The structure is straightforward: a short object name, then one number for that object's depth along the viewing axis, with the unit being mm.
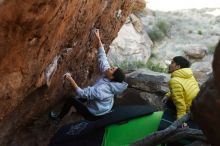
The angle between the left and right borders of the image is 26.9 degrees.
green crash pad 6867
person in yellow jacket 6430
